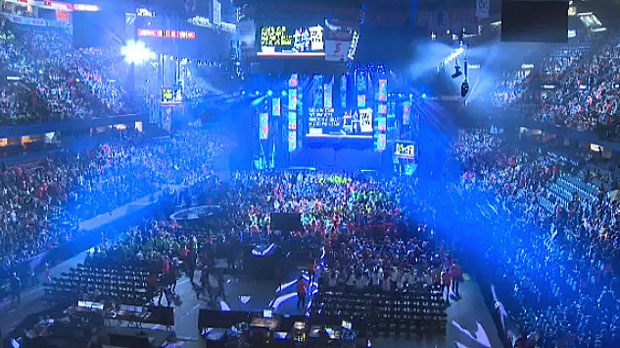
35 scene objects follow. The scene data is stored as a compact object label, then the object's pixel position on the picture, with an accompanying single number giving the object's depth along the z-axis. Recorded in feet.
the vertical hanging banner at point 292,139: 133.39
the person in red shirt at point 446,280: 57.31
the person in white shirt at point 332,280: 53.88
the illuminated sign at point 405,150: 114.83
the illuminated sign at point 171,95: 97.71
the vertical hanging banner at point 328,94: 138.31
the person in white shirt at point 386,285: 52.91
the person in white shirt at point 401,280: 54.65
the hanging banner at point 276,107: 133.18
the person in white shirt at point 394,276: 54.65
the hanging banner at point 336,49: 81.82
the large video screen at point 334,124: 135.74
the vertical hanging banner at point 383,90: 131.44
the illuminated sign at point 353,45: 75.64
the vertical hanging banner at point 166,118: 136.15
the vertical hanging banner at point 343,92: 139.64
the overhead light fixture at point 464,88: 67.90
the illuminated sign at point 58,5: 132.75
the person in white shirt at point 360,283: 52.31
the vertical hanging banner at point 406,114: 132.98
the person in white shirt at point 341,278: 53.45
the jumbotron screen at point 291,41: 85.30
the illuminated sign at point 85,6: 133.38
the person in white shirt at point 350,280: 52.81
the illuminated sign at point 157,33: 102.01
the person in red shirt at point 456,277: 58.80
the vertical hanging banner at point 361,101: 135.44
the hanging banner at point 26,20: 112.47
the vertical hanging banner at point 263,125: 132.26
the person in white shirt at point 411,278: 54.46
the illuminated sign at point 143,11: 128.66
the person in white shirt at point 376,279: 53.24
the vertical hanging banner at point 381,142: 131.64
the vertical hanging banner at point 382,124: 131.13
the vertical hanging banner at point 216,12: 92.48
